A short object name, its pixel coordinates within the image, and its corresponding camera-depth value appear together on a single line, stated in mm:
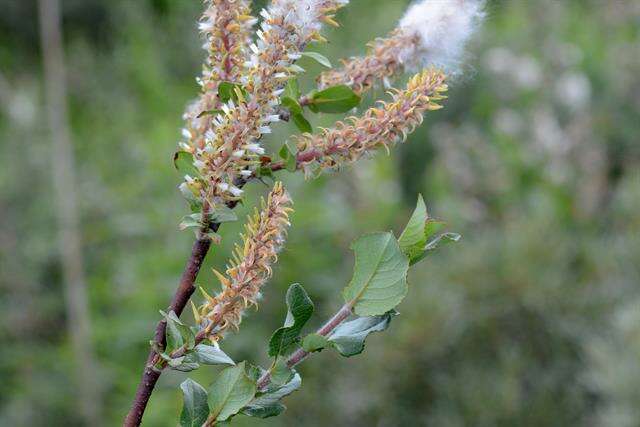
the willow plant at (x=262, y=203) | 670
